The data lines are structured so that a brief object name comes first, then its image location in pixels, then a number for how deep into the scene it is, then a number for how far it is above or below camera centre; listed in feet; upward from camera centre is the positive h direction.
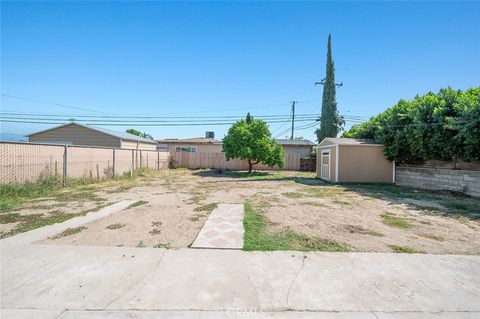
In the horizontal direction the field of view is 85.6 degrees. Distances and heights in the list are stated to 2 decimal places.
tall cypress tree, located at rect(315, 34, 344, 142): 75.31 +14.63
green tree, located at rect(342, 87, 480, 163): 30.19 +4.02
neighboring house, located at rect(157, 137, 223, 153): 85.92 +3.11
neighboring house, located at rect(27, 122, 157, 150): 61.87 +4.56
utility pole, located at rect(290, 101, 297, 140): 107.00 +17.27
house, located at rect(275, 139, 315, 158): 83.25 +2.56
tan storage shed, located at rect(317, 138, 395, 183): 47.09 -1.42
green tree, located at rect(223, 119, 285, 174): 59.52 +2.68
